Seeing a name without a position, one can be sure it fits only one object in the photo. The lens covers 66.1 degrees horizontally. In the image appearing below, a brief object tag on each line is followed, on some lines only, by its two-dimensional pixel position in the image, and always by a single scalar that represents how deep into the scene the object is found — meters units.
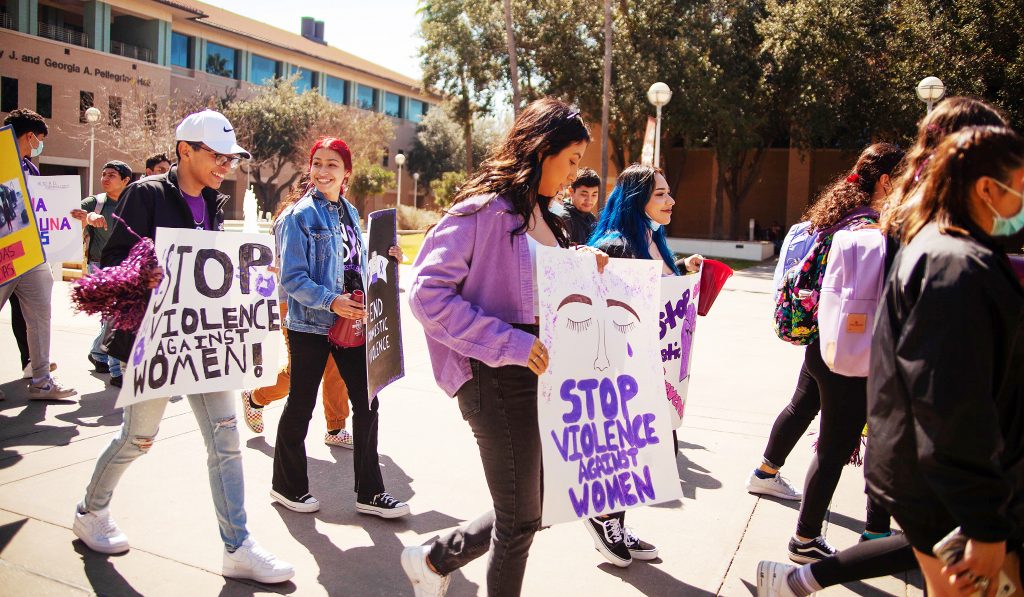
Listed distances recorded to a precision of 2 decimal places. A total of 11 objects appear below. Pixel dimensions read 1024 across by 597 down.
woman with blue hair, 3.63
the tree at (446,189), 36.03
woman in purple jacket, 2.53
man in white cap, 3.30
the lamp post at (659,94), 18.42
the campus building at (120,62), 36.84
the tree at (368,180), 40.44
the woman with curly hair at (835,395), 3.40
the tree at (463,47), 30.02
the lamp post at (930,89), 15.54
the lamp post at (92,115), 25.08
